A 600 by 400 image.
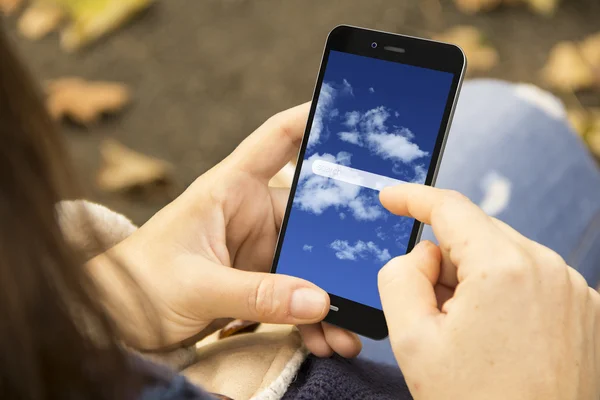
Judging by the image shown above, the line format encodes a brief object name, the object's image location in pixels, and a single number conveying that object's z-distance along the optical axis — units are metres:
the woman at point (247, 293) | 0.41
